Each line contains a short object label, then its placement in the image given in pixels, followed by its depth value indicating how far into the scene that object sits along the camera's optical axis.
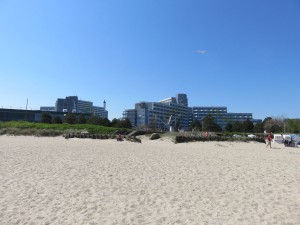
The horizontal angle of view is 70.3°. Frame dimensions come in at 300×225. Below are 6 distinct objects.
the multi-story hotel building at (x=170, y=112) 119.19
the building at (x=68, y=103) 146.65
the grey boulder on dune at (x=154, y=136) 29.18
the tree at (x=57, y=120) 60.50
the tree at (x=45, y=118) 63.64
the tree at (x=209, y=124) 60.88
